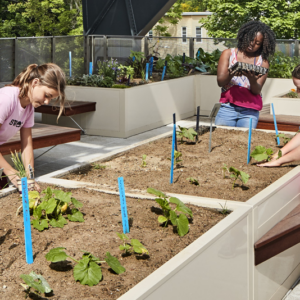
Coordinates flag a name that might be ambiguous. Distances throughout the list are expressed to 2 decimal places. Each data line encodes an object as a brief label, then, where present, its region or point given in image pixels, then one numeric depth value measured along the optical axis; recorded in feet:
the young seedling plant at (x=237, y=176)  9.46
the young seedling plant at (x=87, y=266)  5.85
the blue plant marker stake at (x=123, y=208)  7.09
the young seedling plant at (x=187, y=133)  13.60
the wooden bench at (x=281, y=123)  19.13
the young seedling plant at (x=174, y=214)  7.32
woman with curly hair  12.89
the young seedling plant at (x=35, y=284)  5.32
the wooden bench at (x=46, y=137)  12.73
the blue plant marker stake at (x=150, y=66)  27.11
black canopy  35.60
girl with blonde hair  8.36
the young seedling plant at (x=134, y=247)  6.43
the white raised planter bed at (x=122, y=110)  23.25
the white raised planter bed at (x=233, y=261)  5.93
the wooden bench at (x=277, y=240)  8.38
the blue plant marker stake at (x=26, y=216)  6.07
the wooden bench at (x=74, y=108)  21.65
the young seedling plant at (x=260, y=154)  11.24
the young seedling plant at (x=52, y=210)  7.67
